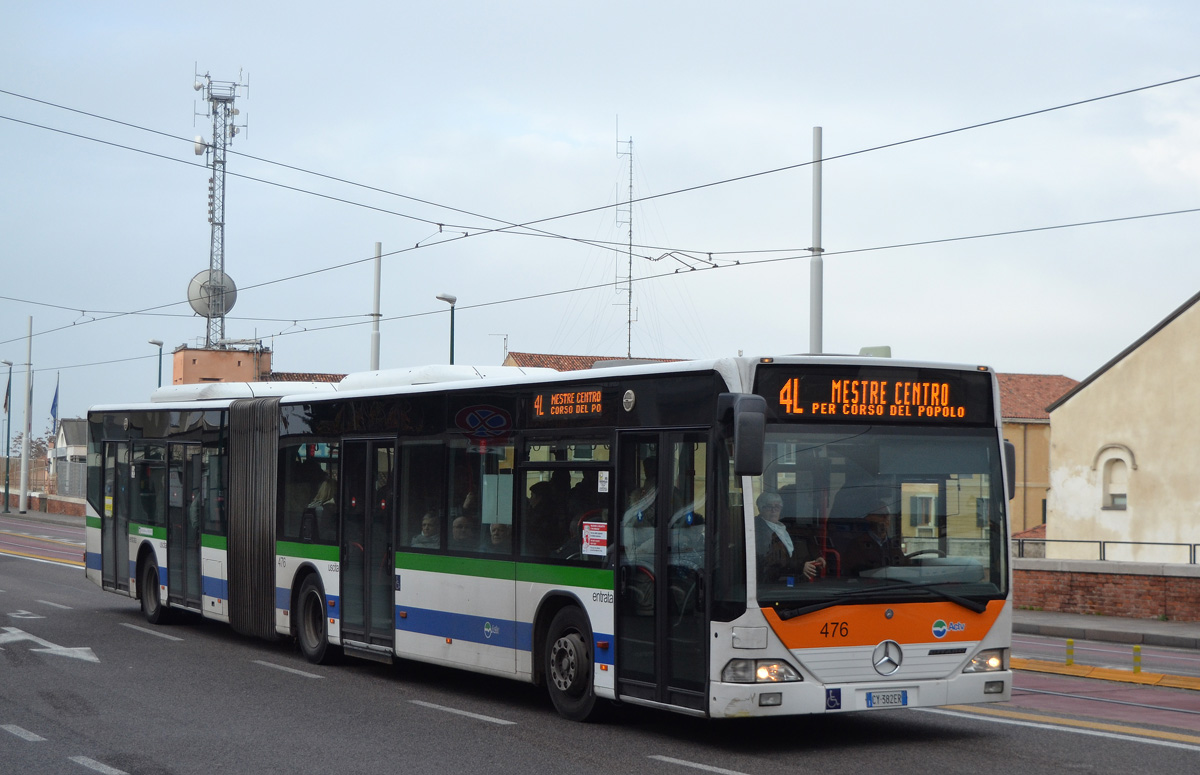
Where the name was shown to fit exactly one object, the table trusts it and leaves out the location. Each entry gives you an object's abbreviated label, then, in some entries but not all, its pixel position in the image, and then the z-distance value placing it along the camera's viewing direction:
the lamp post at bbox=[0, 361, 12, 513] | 70.44
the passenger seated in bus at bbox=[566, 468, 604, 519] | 10.74
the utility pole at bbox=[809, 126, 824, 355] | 21.58
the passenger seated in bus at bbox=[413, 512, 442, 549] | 12.91
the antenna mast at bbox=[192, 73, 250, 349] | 62.50
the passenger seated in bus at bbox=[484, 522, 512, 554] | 11.80
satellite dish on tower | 57.12
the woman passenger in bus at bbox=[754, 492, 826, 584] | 9.30
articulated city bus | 9.37
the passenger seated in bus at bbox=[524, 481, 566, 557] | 11.20
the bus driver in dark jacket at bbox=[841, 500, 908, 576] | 9.51
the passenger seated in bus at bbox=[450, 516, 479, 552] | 12.33
